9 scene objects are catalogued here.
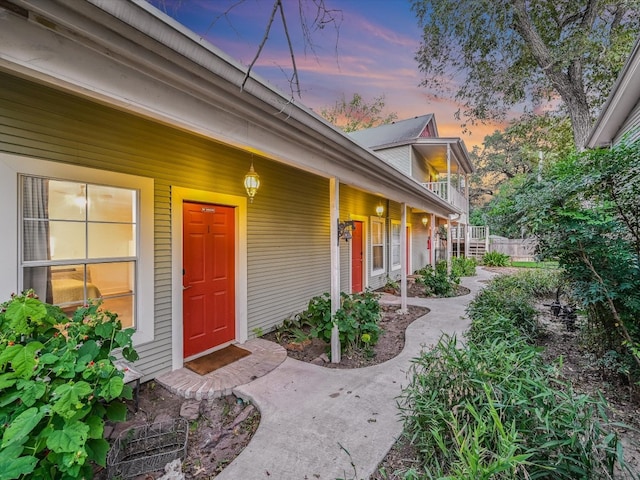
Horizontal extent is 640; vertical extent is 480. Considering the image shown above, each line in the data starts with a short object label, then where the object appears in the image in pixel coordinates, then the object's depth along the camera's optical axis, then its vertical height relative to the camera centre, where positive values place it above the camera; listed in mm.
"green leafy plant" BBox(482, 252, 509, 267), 16139 -1155
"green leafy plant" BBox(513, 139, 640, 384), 2814 +81
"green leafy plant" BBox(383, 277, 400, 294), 8758 -1439
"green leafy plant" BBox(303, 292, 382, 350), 3807 -1095
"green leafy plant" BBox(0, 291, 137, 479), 1335 -737
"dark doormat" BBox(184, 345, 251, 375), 3429 -1485
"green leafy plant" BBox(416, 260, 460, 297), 8047 -1226
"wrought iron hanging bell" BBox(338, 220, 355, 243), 4082 +109
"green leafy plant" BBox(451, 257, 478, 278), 11875 -1157
